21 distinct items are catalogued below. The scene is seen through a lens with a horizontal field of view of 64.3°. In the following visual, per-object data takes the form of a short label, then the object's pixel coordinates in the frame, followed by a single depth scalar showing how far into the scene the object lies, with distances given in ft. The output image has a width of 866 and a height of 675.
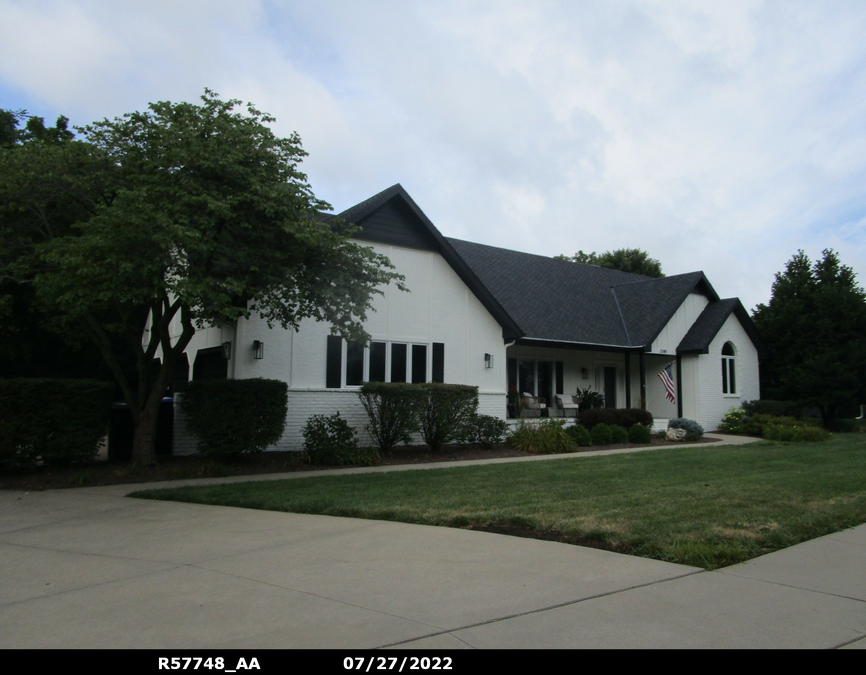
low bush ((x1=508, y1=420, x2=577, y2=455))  56.03
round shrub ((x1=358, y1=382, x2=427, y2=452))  50.42
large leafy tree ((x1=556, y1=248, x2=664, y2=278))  158.81
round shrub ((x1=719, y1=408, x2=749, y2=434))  76.95
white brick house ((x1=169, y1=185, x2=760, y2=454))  54.39
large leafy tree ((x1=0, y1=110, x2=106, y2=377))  39.75
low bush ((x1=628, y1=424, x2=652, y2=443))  64.90
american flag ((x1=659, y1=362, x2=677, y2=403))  78.79
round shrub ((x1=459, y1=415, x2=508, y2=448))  54.95
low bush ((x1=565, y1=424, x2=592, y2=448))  60.59
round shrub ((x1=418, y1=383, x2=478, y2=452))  52.60
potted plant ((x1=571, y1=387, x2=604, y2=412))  77.56
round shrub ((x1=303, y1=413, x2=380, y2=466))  47.01
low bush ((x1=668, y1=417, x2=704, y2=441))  67.77
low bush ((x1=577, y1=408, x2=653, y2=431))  66.39
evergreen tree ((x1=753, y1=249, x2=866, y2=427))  79.71
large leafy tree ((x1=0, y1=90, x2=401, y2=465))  34.73
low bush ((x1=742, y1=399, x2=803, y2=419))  78.74
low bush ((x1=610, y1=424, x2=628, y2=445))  63.86
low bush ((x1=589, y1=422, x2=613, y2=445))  62.59
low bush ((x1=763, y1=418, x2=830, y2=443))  65.10
